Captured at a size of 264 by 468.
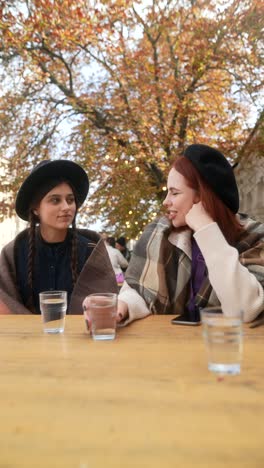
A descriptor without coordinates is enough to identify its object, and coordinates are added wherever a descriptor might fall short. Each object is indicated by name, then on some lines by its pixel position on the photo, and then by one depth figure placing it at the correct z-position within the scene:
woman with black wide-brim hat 2.03
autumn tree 5.45
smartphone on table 1.32
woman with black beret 1.49
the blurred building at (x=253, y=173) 5.11
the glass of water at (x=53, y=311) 1.27
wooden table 0.55
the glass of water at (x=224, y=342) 0.87
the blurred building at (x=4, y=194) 6.27
